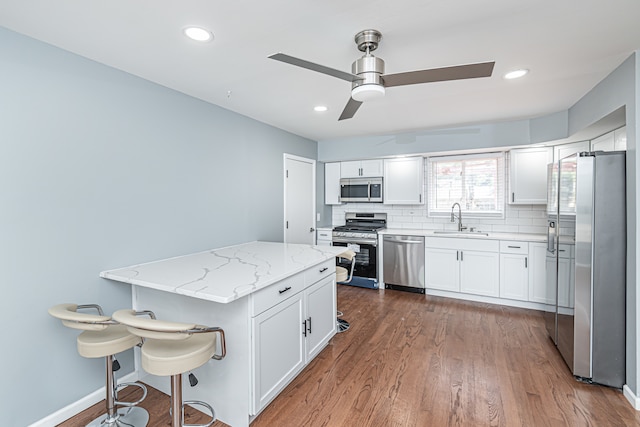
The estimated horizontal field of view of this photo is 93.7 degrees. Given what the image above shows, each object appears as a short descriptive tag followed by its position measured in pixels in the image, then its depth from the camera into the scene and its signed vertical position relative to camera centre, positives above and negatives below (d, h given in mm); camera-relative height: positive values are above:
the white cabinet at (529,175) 3801 +380
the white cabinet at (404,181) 4621 +374
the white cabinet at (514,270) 3711 -827
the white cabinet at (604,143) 2732 +598
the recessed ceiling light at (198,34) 1747 +1028
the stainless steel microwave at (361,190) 4906 +257
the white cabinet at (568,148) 3340 +643
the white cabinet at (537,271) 3625 -817
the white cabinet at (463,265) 3912 -825
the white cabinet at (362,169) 4906 +609
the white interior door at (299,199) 4294 +94
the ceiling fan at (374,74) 1615 +731
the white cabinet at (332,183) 5246 +387
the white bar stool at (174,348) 1466 -782
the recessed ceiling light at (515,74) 2340 +1039
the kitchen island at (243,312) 1822 -727
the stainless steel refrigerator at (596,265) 2154 -452
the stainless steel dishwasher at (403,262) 4355 -848
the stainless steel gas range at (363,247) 4613 -657
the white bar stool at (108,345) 1613 -805
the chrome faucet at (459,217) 4527 -191
